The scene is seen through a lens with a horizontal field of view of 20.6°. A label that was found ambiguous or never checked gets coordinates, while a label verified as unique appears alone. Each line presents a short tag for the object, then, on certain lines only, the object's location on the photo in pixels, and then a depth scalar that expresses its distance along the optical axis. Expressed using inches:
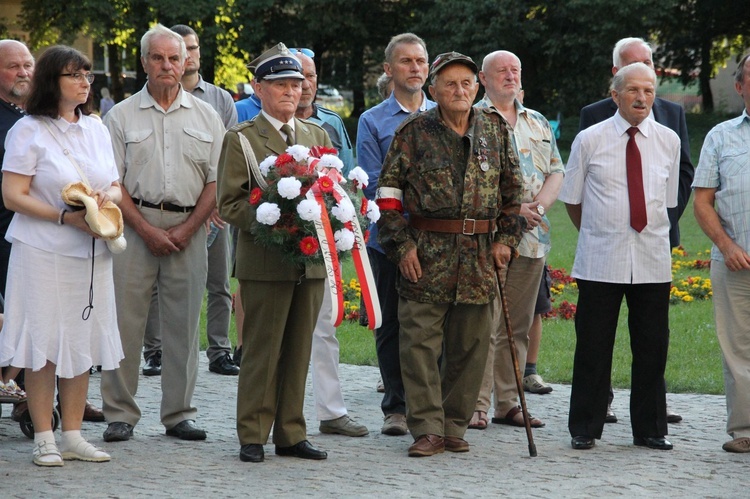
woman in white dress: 471.3
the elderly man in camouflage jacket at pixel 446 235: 500.2
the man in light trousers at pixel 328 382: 545.8
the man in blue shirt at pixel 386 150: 558.8
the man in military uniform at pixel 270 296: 481.2
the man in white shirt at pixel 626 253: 514.9
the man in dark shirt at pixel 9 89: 555.7
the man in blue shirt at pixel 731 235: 521.2
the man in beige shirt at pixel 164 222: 528.0
